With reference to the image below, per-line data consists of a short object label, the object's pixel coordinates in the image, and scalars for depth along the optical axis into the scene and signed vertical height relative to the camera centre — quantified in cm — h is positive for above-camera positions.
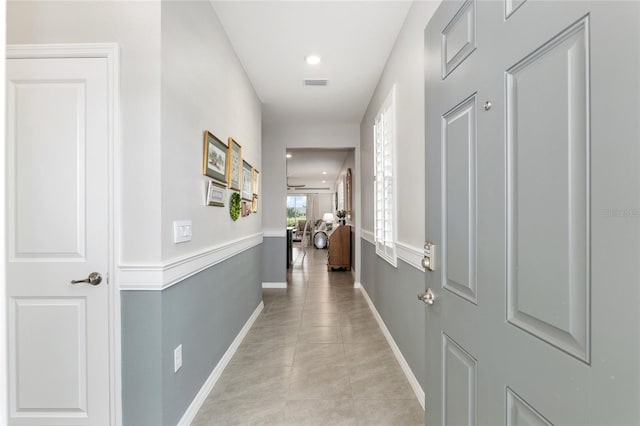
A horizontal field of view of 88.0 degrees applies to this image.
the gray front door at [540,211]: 52 +0
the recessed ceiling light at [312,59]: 292 +136
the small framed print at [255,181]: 352 +32
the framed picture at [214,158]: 210 +36
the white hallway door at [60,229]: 157 -8
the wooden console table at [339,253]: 672 -86
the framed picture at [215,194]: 214 +12
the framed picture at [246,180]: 310 +30
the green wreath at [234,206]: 269 +4
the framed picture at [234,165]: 259 +38
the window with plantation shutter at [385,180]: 266 +27
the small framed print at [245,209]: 312 +2
